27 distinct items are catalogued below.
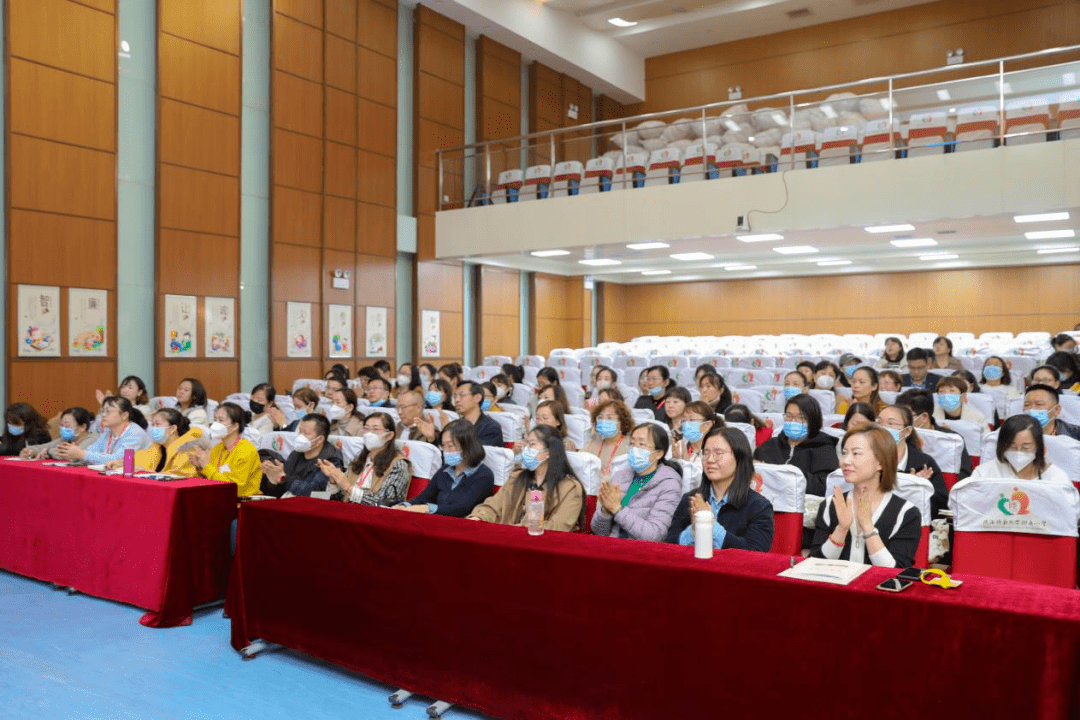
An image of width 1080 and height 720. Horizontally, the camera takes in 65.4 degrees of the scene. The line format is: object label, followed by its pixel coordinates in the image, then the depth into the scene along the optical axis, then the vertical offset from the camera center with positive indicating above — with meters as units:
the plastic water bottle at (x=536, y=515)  3.47 -0.67
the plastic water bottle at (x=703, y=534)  2.96 -0.63
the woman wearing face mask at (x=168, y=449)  6.11 -0.73
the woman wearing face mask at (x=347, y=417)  7.18 -0.58
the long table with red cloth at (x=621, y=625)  2.38 -0.94
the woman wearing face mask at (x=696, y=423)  5.78 -0.46
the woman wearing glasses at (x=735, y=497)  3.67 -0.63
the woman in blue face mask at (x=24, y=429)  7.22 -0.70
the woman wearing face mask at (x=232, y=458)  5.59 -0.73
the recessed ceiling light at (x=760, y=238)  13.44 +1.93
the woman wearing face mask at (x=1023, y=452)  4.30 -0.47
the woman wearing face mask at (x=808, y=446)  5.29 -0.57
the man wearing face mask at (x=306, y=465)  5.46 -0.75
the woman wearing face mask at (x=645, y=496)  3.96 -0.69
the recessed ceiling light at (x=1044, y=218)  11.52 +1.99
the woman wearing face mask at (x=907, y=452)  4.95 -0.56
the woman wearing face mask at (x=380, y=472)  5.19 -0.75
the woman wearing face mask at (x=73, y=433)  6.62 -0.69
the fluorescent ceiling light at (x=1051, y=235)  13.57 +2.08
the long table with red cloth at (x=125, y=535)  4.62 -1.10
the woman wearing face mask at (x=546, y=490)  4.23 -0.70
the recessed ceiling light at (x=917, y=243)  14.47 +2.04
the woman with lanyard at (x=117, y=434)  6.46 -0.67
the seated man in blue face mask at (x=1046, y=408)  5.95 -0.34
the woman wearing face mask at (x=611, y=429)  5.55 -0.50
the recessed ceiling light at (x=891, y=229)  12.27 +1.93
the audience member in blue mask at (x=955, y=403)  6.91 -0.36
